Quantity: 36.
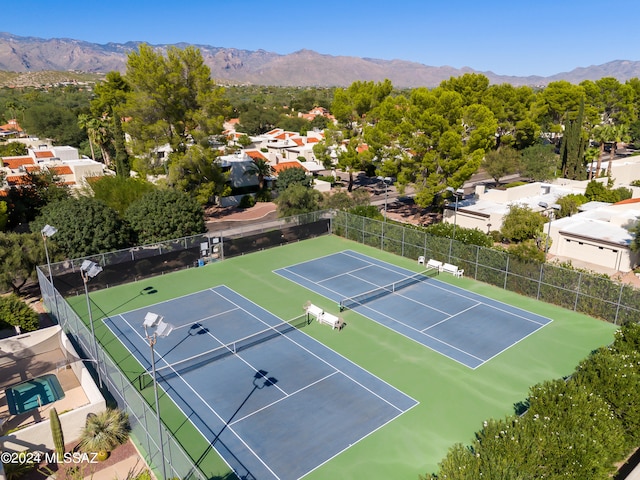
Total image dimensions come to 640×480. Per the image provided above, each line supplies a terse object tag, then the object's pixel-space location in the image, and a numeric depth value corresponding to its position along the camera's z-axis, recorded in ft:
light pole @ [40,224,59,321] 60.56
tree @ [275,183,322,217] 120.06
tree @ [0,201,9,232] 98.48
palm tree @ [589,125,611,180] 168.25
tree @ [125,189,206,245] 90.89
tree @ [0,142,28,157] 185.37
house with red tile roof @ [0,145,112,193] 129.43
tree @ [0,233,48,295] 72.74
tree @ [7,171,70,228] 110.42
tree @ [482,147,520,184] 150.61
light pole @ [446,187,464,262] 87.58
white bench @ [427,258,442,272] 88.07
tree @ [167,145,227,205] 118.01
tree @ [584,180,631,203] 125.25
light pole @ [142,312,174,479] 36.22
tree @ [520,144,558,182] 159.53
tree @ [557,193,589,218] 120.06
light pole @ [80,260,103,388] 51.09
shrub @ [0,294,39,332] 63.67
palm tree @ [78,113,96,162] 181.06
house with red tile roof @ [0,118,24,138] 238.48
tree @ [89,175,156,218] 103.65
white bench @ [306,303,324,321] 68.43
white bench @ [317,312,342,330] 66.64
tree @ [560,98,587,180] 157.48
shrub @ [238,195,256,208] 145.48
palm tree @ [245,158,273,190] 155.53
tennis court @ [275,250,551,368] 62.95
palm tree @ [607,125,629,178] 168.35
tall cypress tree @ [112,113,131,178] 150.00
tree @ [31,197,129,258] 80.18
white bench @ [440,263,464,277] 85.97
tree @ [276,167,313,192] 143.13
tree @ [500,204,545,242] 102.17
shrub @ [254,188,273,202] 153.28
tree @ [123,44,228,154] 114.32
